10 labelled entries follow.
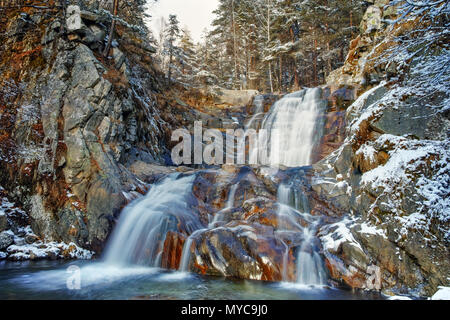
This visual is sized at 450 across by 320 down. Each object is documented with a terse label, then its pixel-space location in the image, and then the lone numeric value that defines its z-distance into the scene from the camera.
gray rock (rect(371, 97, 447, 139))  6.79
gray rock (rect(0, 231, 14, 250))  8.01
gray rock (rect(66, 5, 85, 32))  11.28
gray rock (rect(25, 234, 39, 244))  8.57
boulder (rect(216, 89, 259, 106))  22.42
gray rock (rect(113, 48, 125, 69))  13.15
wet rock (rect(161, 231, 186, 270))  7.43
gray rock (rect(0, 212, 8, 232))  8.37
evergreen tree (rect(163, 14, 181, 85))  23.20
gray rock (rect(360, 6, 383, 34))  15.74
